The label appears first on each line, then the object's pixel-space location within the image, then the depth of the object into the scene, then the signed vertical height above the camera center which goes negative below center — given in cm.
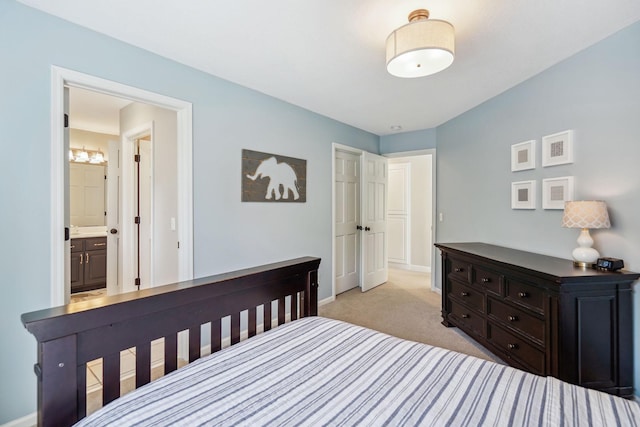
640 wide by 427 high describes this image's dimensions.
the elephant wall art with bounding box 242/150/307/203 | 288 +37
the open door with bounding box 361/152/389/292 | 439 -12
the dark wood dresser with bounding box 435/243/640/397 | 183 -71
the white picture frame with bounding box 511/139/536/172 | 267 +53
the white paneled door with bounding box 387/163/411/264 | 604 +0
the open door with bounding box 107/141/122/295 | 370 -2
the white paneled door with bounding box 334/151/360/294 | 421 -10
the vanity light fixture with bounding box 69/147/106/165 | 452 +89
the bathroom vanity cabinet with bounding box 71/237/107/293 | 421 -73
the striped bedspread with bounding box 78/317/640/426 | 83 -58
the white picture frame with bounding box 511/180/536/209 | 267 +17
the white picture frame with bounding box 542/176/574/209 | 231 +17
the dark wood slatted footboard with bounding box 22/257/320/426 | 90 -42
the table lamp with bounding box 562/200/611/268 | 195 -6
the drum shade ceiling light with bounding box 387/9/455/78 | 167 +96
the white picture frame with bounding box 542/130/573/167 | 231 +52
